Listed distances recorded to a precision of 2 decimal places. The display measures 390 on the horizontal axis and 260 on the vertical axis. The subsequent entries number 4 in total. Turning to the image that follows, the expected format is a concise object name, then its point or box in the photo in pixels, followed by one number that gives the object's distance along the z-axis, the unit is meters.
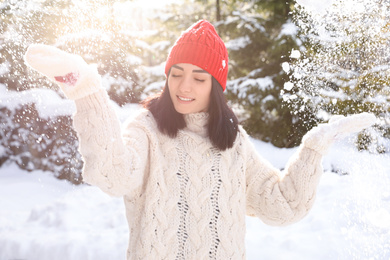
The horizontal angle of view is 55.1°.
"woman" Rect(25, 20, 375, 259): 1.47
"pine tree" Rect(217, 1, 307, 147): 5.93
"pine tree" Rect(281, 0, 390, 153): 4.93
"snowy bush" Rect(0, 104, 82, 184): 4.57
